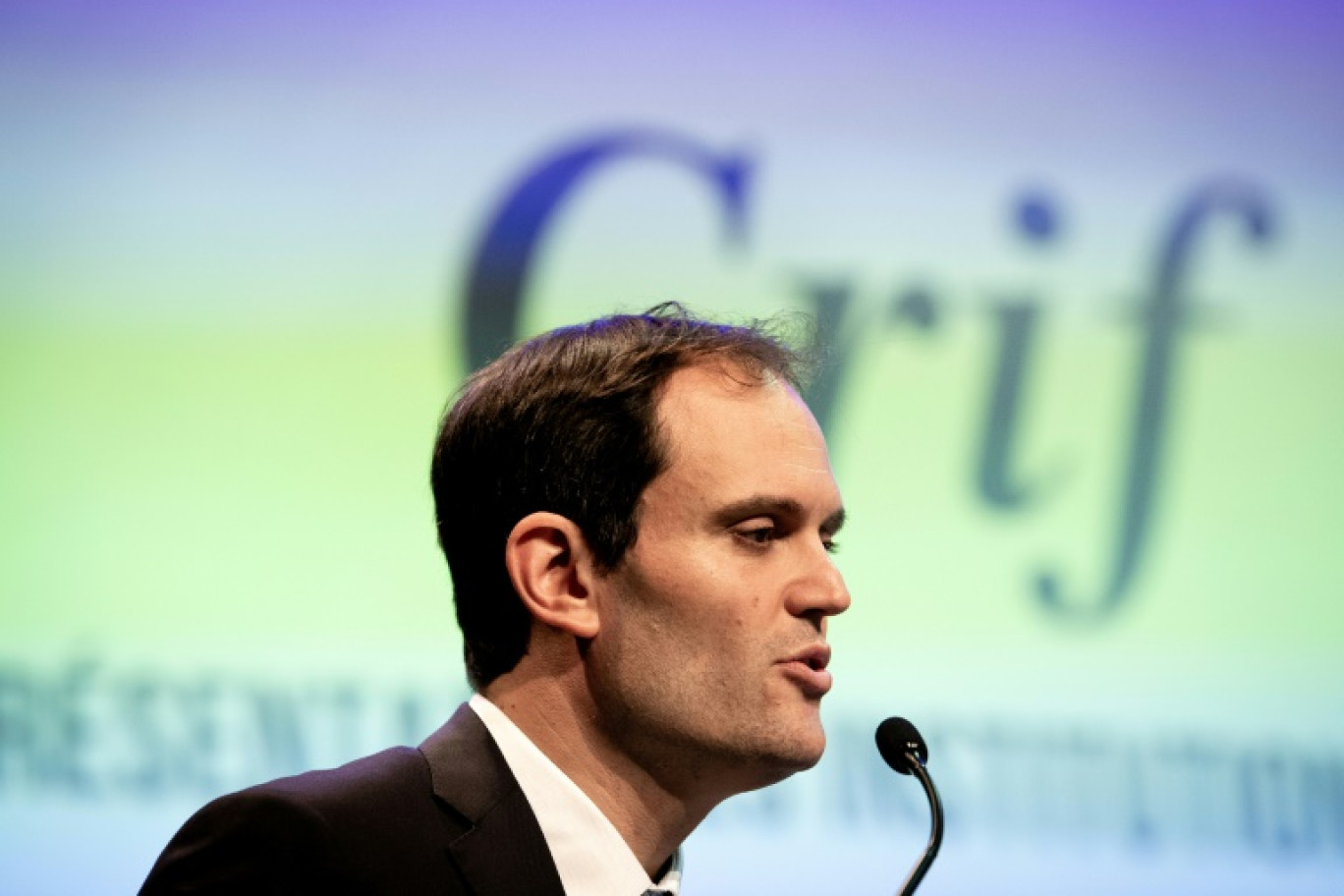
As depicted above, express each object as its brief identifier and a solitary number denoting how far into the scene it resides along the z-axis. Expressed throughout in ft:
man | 14.69
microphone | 14.88
